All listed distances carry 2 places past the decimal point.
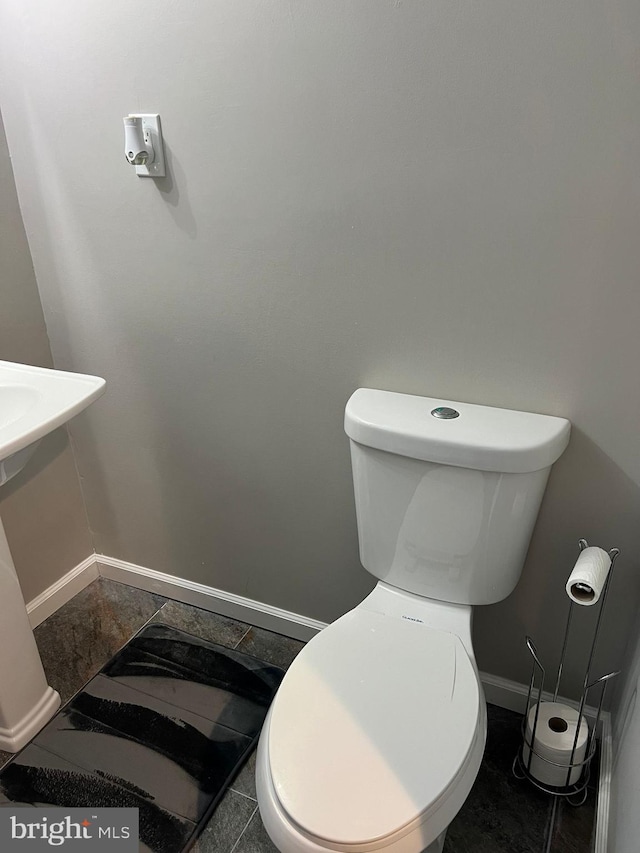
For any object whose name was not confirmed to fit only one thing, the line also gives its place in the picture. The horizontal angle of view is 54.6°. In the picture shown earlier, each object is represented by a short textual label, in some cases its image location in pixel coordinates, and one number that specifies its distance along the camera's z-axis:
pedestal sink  1.15
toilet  0.92
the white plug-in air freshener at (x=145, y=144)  1.32
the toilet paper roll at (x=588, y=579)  1.09
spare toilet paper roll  1.31
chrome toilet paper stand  1.27
